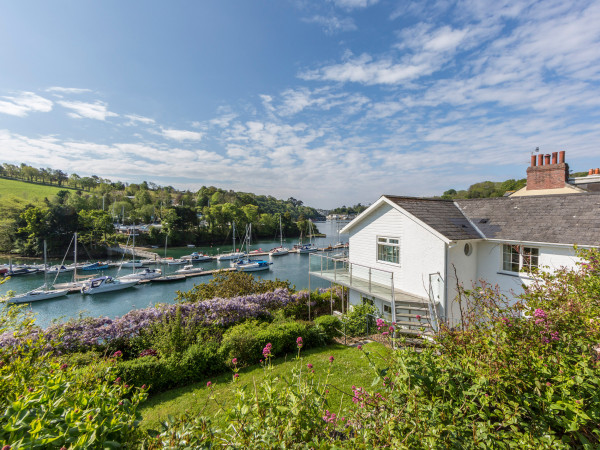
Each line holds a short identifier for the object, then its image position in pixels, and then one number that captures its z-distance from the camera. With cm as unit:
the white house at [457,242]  923
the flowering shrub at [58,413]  152
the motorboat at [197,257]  5138
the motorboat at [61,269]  4134
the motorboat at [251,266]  4273
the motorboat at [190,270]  3937
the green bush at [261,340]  855
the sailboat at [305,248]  6275
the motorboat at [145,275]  3548
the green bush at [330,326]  1030
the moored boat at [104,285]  3092
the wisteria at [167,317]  892
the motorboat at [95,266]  4438
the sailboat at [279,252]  5865
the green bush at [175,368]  713
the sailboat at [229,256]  5293
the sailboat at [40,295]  2774
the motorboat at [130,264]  4548
